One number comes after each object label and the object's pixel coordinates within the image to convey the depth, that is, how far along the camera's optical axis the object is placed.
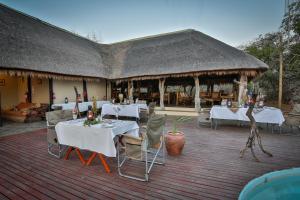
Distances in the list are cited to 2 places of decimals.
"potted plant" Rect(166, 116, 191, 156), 3.60
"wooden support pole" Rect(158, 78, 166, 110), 10.57
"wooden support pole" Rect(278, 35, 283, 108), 10.77
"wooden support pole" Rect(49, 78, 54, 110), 8.95
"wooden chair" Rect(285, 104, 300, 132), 6.08
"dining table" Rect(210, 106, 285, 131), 5.30
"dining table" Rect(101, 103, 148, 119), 7.40
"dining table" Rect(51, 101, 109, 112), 8.15
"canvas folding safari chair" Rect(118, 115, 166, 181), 2.66
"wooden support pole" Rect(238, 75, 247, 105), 8.72
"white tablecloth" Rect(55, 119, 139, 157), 2.90
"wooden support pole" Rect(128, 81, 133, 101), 11.48
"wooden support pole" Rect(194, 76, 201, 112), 9.57
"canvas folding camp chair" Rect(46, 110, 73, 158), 3.63
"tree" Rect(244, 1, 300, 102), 12.19
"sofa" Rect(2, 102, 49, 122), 7.93
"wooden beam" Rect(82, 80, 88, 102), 10.95
